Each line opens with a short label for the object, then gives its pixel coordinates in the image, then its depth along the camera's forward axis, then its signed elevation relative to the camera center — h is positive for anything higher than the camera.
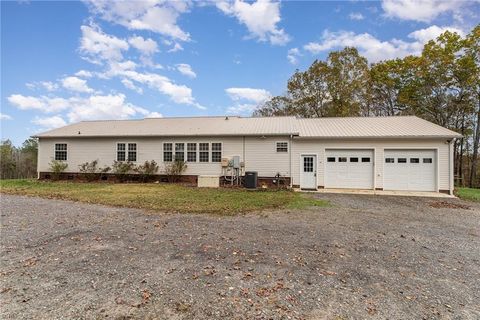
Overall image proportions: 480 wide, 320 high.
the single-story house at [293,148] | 13.28 +0.76
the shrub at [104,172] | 16.56 -0.72
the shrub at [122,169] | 16.16 -0.51
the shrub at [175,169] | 15.68 -0.48
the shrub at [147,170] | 16.00 -0.55
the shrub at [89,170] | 16.70 -0.60
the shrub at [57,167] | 16.83 -0.43
